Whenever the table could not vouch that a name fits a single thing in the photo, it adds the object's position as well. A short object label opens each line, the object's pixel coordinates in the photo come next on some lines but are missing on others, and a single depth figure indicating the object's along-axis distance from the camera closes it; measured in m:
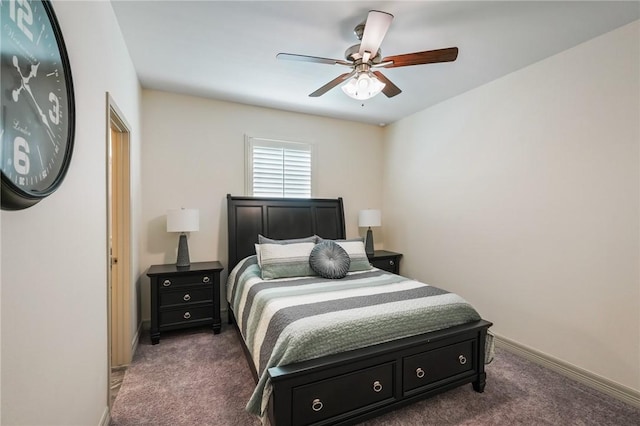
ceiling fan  1.81
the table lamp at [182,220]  3.09
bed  1.64
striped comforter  1.69
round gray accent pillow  2.83
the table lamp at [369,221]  4.14
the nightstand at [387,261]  3.93
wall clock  0.80
